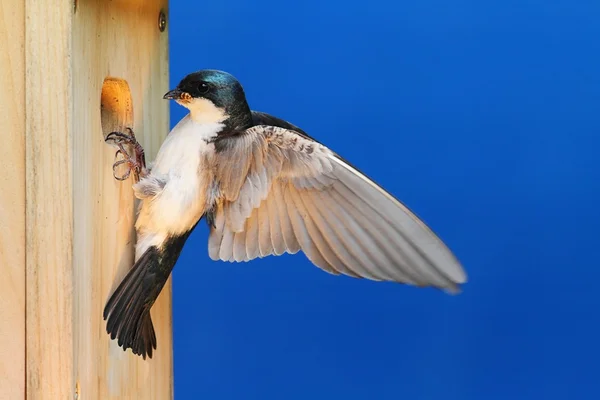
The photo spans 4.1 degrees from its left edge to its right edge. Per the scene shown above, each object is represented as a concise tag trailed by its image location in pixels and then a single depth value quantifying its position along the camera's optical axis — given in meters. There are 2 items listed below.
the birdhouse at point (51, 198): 3.40
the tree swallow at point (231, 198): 3.42
